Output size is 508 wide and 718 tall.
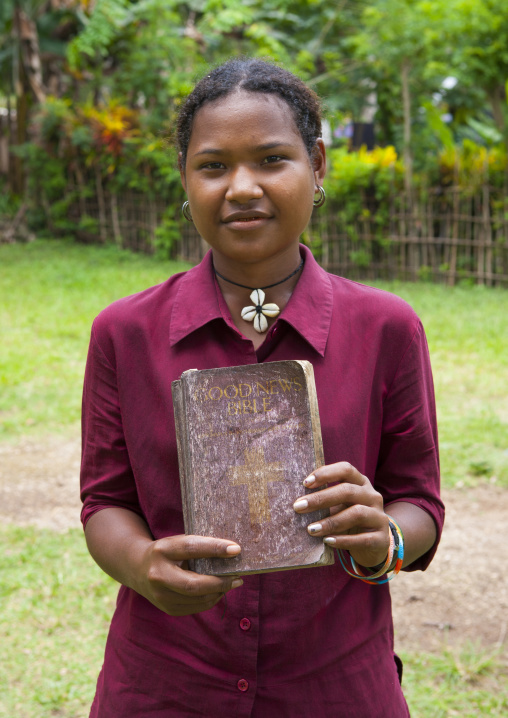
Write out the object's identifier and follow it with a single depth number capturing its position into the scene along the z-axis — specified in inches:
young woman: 52.2
